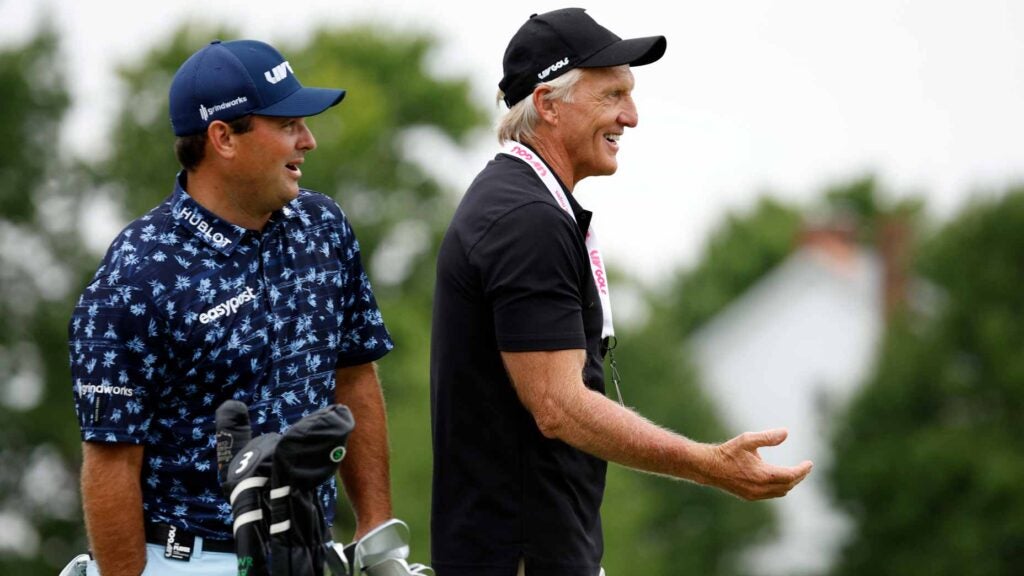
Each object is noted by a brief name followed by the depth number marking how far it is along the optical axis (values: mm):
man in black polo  10016
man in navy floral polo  10273
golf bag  9422
